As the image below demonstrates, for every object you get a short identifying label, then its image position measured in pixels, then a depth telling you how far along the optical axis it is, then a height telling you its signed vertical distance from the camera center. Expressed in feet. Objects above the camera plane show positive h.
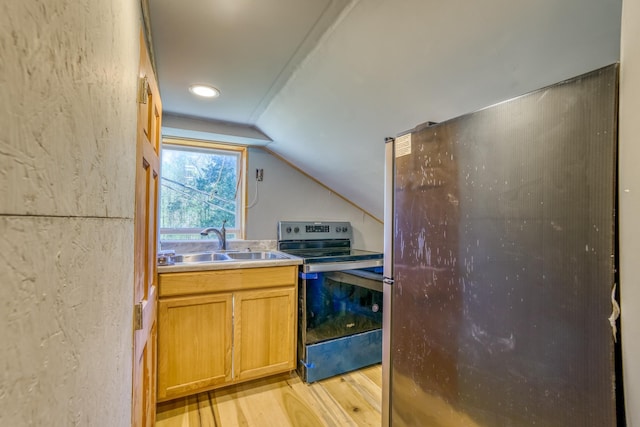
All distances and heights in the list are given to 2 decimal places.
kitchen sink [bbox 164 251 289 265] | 7.79 -1.18
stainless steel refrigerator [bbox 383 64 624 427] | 1.87 -0.38
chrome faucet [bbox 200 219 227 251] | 8.21 -0.61
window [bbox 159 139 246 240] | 8.21 +0.75
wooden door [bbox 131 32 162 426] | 3.01 -0.42
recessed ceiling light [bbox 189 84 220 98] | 6.04 +2.61
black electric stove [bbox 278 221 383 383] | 7.12 -2.52
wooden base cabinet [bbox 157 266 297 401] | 5.91 -2.50
